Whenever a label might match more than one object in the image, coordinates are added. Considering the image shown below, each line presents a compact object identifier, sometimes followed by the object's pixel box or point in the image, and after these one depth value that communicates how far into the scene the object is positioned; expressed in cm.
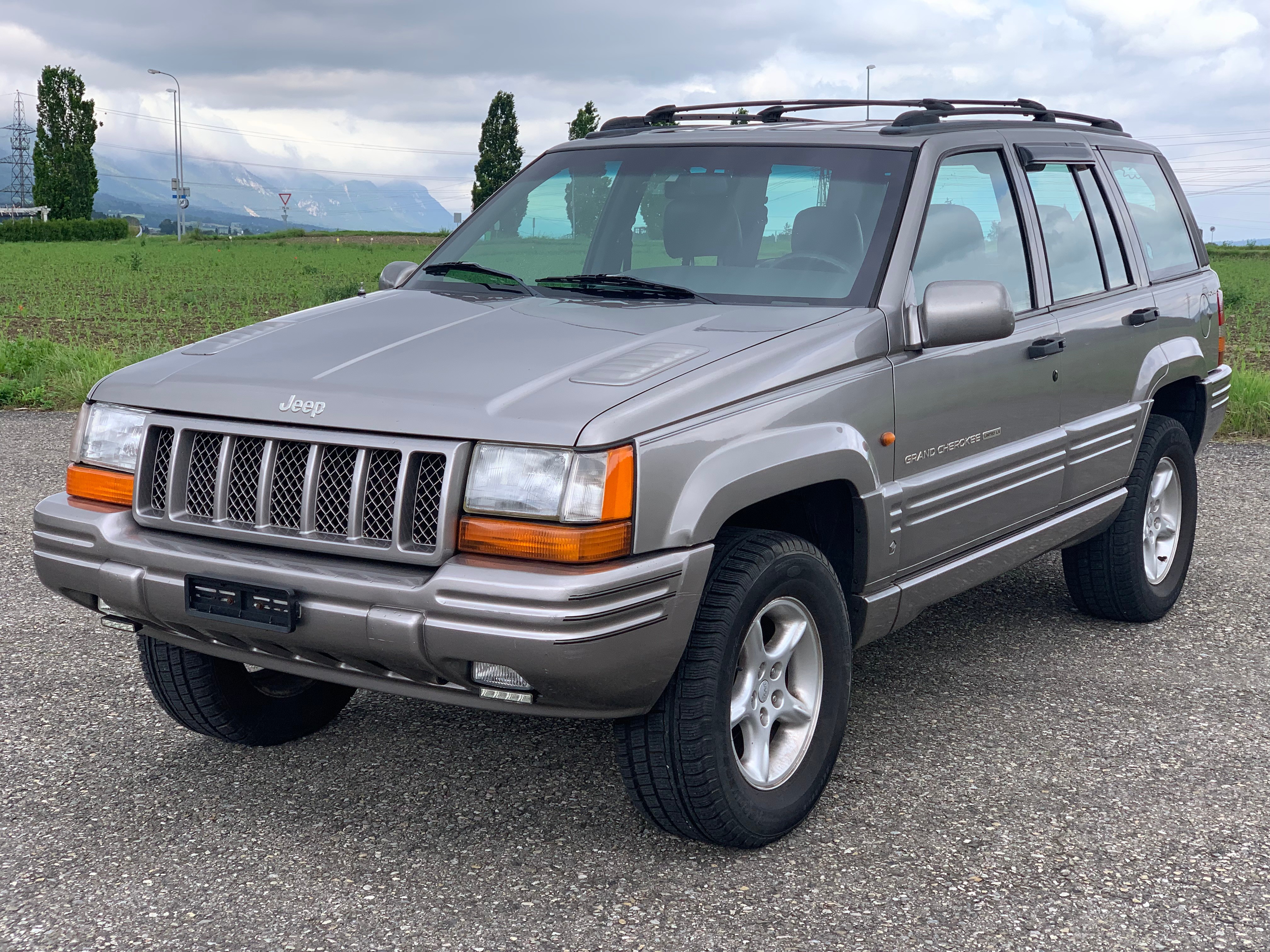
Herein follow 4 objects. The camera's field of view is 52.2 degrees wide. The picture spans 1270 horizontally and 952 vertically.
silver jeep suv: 283
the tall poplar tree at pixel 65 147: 7775
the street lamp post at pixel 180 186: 6712
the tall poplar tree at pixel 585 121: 6656
